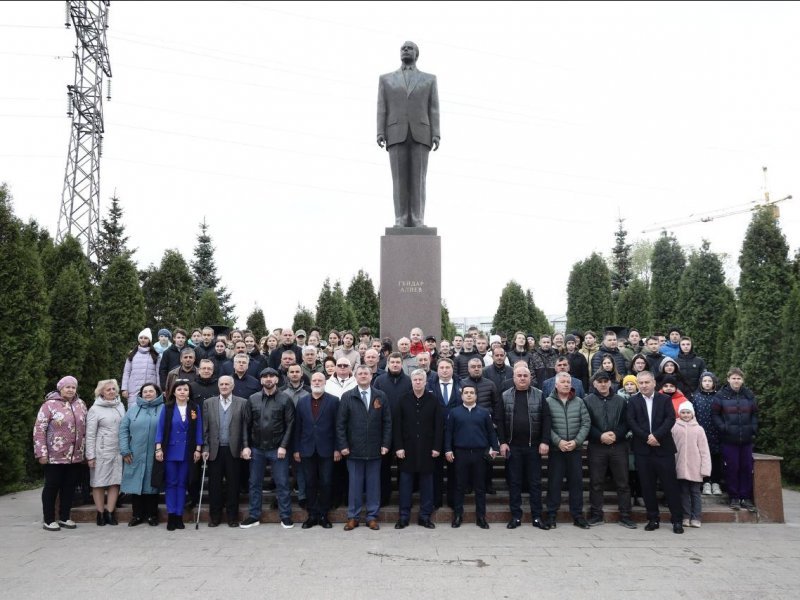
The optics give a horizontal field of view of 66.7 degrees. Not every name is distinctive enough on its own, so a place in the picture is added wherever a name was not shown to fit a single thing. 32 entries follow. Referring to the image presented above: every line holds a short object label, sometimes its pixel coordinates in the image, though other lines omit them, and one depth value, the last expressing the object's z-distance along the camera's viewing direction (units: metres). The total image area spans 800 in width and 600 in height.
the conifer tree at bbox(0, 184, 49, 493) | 9.41
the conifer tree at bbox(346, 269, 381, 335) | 25.39
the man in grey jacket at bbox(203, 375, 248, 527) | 6.86
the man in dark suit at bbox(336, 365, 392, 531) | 6.72
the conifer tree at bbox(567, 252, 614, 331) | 24.50
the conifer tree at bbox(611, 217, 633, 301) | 35.88
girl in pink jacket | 6.94
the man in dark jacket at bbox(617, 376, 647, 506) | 7.48
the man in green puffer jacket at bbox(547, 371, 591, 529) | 6.79
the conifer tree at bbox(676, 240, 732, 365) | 17.14
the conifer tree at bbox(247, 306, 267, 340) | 24.20
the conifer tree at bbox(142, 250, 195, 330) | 18.00
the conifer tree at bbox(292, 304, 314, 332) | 24.84
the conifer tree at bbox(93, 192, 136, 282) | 26.80
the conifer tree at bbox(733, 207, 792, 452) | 11.02
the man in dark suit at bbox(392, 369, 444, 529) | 6.69
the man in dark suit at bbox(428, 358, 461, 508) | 7.07
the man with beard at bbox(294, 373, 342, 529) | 6.79
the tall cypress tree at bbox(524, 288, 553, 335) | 24.88
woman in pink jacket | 6.79
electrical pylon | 21.16
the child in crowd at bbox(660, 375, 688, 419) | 7.37
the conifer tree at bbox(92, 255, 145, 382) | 13.36
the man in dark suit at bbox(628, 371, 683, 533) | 6.78
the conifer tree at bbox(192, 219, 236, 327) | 28.52
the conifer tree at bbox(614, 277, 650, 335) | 21.59
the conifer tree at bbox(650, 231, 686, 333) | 20.22
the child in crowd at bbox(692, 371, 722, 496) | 7.59
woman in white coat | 6.95
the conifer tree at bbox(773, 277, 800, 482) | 10.37
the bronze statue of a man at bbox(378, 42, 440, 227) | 10.63
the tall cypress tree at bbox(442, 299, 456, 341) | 26.59
